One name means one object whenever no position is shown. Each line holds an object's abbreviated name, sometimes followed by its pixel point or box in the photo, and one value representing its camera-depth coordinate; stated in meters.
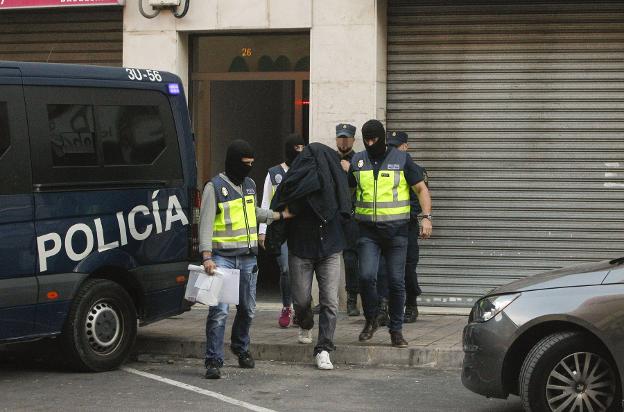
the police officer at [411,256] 11.66
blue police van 8.88
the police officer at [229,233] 9.16
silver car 6.86
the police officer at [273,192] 11.38
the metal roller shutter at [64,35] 14.06
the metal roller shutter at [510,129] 12.77
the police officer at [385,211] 10.02
